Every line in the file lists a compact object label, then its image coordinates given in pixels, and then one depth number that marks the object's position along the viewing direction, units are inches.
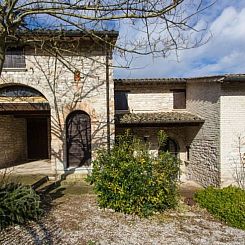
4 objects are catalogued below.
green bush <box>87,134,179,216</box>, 249.1
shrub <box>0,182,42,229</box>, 203.9
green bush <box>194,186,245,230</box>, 239.8
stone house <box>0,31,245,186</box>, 393.7
